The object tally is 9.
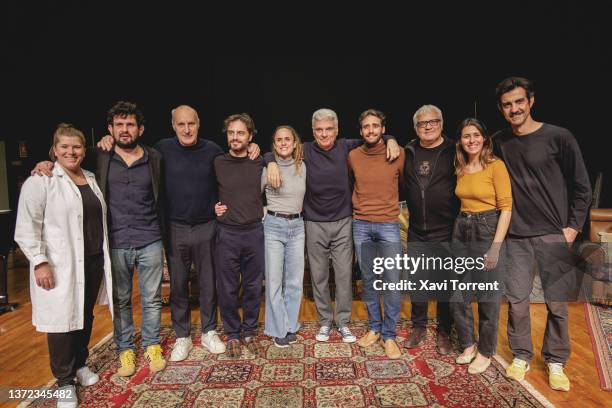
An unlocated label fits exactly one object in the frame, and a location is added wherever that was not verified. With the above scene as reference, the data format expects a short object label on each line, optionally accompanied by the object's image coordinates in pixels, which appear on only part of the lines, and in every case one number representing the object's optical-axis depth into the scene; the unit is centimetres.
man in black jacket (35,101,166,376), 241
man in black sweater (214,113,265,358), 267
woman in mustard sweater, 231
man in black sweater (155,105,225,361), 262
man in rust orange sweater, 268
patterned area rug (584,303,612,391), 242
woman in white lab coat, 207
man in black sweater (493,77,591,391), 227
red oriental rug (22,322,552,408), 218
